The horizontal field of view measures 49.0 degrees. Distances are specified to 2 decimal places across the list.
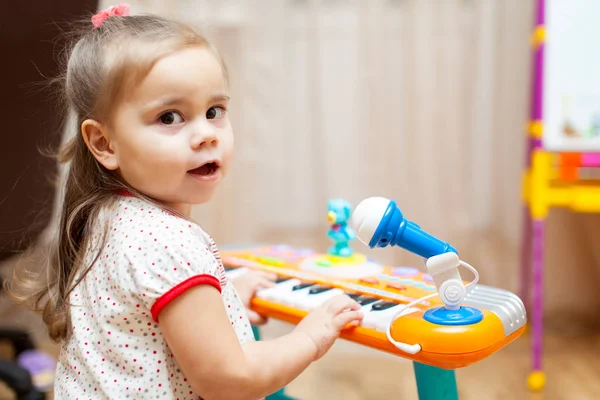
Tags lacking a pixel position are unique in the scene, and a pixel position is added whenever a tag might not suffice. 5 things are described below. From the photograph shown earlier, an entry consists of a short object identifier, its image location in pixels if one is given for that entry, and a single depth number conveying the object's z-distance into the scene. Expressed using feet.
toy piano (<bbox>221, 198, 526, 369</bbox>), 2.22
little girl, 2.08
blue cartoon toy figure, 3.34
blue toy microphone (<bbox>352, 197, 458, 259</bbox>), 2.17
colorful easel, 4.62
